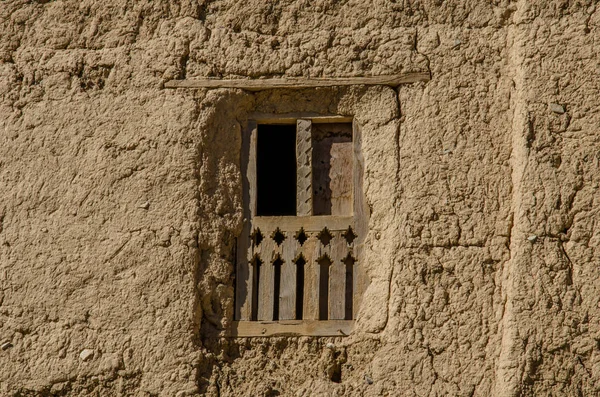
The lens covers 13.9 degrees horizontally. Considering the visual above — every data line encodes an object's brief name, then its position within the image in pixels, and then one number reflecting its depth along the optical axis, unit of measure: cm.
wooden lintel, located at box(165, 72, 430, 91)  1126
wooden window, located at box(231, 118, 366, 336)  1120
